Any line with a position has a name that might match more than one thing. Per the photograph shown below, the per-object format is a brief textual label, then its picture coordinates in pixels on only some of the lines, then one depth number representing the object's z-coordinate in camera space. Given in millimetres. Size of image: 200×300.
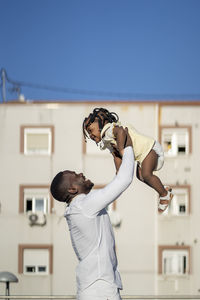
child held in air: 5422
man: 5051
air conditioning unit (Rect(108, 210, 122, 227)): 29594
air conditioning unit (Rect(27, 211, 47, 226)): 30031
